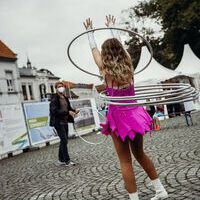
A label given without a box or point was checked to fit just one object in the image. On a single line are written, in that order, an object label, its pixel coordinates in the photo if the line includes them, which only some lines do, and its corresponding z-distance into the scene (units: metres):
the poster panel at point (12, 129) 10.47
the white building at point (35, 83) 41.44
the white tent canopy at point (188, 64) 17.73
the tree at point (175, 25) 22.19
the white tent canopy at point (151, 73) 17.45
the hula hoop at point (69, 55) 3.76
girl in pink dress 3.01
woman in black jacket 6.53
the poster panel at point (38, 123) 11.86
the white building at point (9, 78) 31.97
